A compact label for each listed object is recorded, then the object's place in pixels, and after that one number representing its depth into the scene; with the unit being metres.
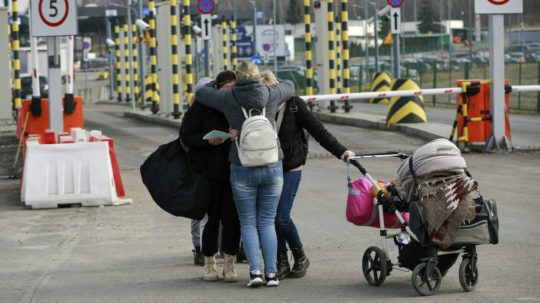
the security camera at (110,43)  58.56
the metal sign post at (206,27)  33.00
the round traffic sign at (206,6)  32.00
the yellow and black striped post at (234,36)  54.00
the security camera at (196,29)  46.29
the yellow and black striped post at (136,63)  47.03
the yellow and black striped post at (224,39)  52.28
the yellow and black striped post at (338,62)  37.78
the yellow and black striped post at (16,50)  30.16
